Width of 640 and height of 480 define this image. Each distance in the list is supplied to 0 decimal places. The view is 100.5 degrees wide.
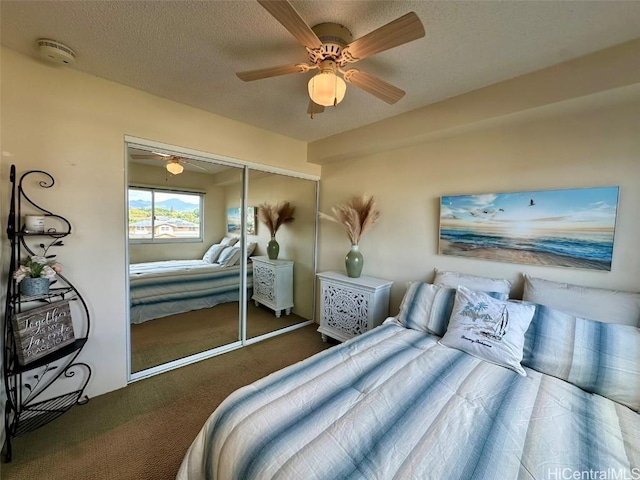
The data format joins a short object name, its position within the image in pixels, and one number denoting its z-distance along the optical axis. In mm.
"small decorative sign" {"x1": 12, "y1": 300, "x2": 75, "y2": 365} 1616
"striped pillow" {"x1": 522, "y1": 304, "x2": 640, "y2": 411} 1346
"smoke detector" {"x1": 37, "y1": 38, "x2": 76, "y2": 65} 1614
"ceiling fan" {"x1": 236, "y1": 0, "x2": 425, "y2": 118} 1124
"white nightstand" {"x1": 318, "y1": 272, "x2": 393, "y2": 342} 2736
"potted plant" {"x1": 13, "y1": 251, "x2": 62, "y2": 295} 1640
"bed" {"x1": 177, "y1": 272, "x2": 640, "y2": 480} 943
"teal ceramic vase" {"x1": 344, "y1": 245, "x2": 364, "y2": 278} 3012
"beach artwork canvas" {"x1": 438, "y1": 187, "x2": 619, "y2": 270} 1810
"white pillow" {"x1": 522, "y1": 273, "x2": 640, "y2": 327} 1626
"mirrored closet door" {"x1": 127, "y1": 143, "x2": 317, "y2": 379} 2473
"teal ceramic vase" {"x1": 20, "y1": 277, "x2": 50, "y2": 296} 1644
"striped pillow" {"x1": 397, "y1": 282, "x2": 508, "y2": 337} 2021
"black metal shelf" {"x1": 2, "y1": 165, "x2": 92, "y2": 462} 1637
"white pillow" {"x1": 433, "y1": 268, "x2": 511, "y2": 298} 2092
